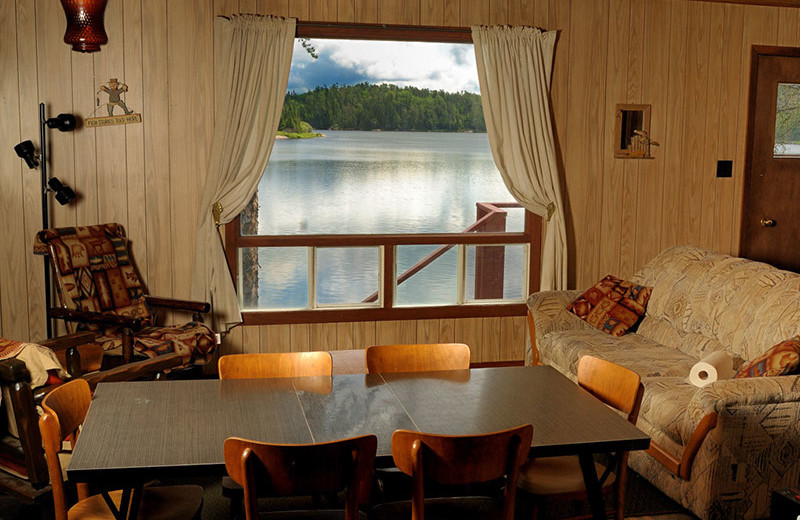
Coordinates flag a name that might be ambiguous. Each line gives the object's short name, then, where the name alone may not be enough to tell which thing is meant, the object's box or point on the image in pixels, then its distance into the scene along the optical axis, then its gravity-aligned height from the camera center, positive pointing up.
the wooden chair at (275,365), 3.08 -0.80
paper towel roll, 3.62 -0.94
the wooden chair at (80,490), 2.30 -1.00
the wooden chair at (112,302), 4.56 -0.89
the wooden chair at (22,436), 2.92 -1.05
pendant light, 3.08 +0.50
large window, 5.40 -0.32
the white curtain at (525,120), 5.49 +0.27
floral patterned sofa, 3.16 -1.02
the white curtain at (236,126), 5.14 +0.19
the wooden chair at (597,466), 2.69 -1.08
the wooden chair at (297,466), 2.09 -0.81
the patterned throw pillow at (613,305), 4.87 -0.88
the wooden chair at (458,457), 2.19 -0.82
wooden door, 5.96 +0.01
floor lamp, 4.86 -0.04
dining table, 2.23 -0.82
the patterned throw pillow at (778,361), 3.31 -0.82
